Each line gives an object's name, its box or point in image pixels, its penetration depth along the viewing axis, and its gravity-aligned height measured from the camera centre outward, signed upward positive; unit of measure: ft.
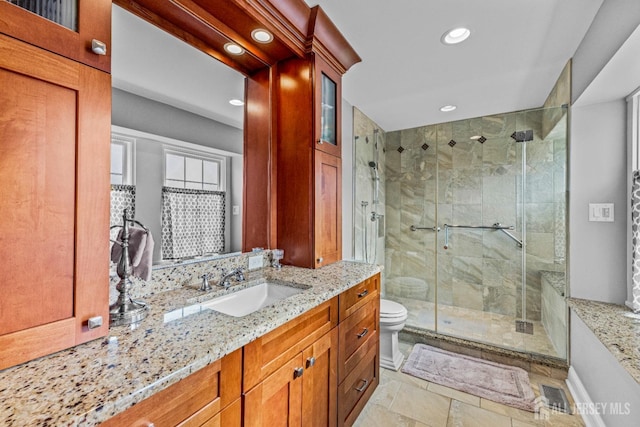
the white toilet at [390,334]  7.34 -3.23
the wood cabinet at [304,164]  5.87 +1.07
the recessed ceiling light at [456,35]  5.48 +3.60
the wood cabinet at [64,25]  2.32 +1.68
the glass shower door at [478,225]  9.98 -0.38
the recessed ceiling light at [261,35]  5.05 +3.28
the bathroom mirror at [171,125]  3.92 +1.44
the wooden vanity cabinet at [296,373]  3.10 -2.05
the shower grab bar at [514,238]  9.90 -0.82
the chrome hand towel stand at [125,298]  3.18 -1.01
